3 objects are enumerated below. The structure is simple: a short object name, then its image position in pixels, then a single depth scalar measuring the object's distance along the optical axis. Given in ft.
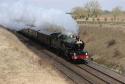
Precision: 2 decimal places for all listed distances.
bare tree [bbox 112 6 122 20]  533.55
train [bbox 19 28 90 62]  127.85
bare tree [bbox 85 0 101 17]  516.32
